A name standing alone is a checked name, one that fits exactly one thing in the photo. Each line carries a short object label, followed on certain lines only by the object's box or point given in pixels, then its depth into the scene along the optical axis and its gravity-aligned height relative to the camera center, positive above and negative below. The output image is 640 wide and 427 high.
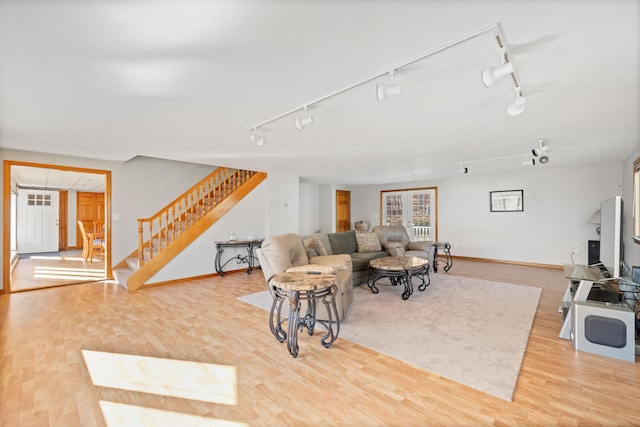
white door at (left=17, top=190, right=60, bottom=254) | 8.52 -0.28
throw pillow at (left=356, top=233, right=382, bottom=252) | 5.42 -0.57
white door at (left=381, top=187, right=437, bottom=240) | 8.38 +0.06
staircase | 4.88 -0.16
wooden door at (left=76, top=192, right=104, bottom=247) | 9.68 +0.14
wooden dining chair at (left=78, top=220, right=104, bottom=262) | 7.09 -0.81
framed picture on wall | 6.82 +0.31
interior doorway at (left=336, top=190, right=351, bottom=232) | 9.75 +0.10
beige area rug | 2.24 -1.22
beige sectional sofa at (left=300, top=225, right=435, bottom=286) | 4.80 -0.62
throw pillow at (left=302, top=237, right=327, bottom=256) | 4.29 -0.51
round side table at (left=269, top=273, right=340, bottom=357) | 2.43 -0.81
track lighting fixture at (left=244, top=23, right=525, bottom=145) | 1.61 +0.98
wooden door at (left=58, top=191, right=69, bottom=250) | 9.27 -0.33
